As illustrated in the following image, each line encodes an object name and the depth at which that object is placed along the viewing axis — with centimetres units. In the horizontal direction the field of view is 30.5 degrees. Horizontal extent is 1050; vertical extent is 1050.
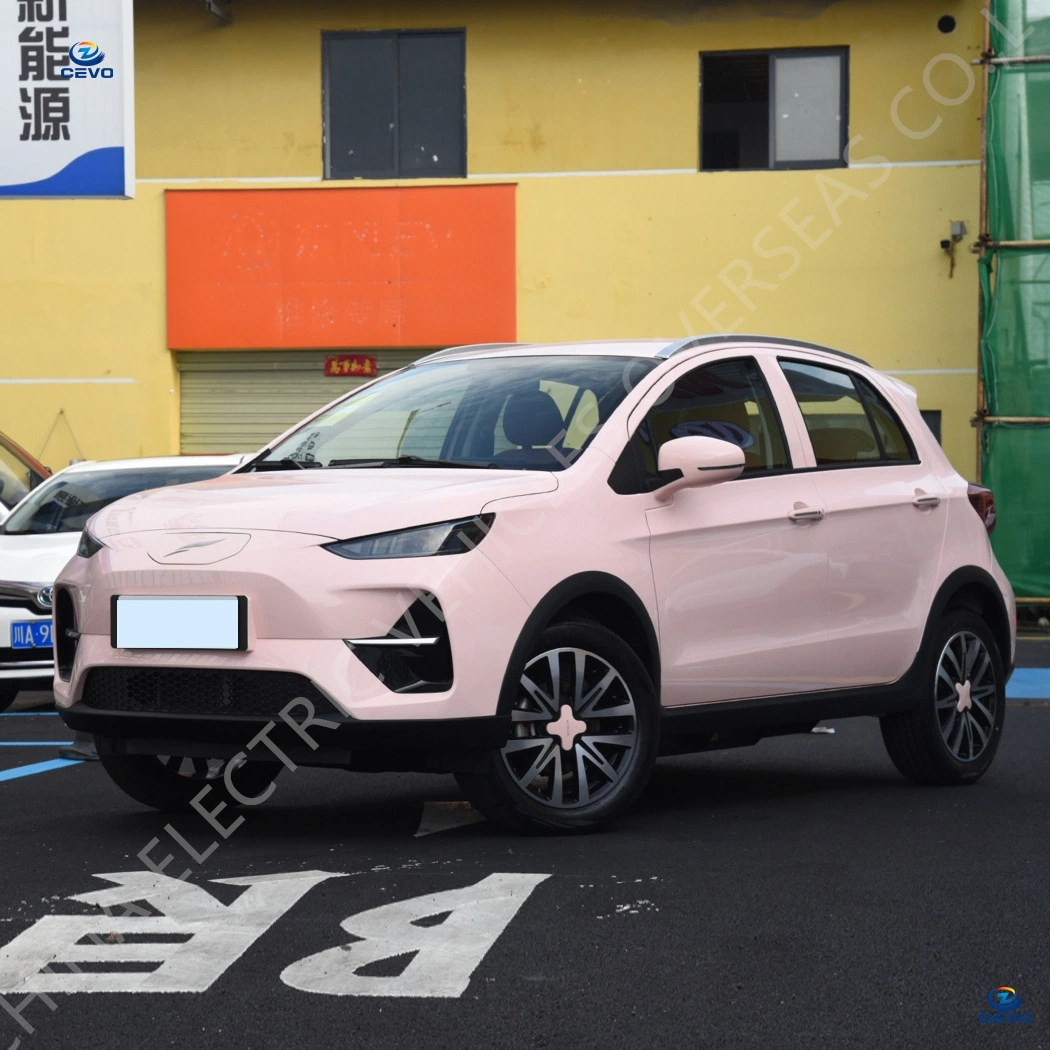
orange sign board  2191
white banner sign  1655
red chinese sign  2212
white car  1137
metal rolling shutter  2234
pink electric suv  575
